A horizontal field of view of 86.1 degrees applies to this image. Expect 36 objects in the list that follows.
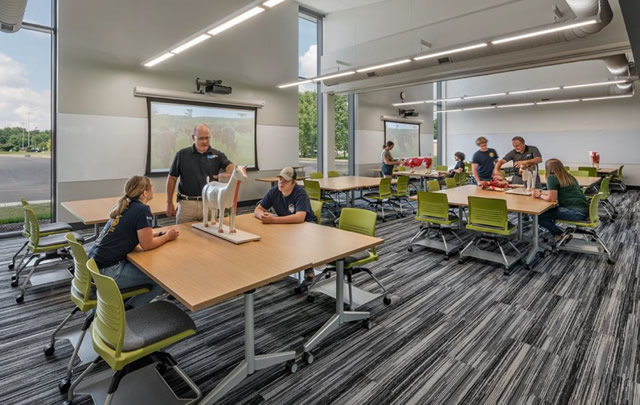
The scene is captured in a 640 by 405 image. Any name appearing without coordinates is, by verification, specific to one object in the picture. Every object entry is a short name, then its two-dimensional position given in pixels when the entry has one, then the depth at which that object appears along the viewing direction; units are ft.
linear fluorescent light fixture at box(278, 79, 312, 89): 24.57
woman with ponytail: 6.96
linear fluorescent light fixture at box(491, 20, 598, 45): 14.06
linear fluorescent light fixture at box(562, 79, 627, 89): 24.92
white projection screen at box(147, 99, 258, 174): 22.30
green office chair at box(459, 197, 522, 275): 12.78
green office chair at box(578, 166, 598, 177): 26.23
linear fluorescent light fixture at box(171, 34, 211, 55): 14.96
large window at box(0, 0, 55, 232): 17.69
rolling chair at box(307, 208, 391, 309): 9.11
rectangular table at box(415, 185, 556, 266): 12.69
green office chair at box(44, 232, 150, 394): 6.61
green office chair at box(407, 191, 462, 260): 14.49
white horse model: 7.55
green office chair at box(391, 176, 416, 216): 23.16
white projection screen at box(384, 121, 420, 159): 38.29
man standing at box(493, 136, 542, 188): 16.98
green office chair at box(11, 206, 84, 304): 10.77
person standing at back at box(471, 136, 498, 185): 19.95
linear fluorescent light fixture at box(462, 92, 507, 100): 33.86
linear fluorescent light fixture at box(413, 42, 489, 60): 16.72
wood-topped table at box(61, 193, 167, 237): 10.75
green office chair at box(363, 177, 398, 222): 21.75
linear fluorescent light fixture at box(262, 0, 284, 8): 10.43
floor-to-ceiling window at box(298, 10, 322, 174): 31.24
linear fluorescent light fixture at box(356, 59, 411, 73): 19.69
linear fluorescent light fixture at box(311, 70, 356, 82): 22.46
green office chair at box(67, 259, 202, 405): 4.99
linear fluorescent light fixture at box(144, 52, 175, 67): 18.02
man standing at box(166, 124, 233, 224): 11.45
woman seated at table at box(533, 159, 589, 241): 14.07
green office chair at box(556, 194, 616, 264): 13.70
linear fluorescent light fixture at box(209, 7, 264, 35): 11.16
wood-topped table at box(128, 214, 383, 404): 5.49
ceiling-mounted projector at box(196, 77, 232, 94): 23.76
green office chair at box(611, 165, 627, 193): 32.32
